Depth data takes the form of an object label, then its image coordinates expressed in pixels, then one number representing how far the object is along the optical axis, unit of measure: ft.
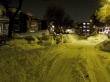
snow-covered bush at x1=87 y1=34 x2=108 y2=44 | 70.05
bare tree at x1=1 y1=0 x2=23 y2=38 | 64.24
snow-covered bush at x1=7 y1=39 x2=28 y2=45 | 44.73
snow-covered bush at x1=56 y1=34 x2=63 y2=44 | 56.19
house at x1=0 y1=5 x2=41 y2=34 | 96.38
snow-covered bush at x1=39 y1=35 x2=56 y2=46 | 45.15
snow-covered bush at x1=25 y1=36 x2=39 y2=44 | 49.63
